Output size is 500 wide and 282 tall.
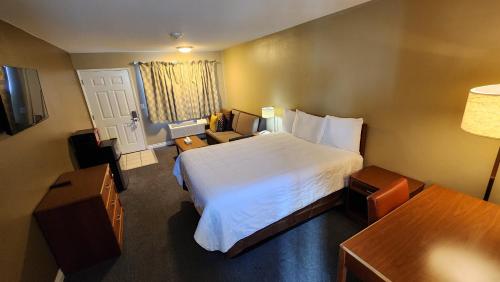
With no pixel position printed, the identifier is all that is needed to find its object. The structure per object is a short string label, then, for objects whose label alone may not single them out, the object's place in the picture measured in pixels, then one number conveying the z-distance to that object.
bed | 1.75
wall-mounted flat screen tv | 1.51
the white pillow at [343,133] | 2.47
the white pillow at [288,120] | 3.43
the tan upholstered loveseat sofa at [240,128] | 4.14
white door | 4.38
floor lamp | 1.19
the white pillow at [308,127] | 2.89
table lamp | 3.79
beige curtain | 4.83
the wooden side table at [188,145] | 3.93
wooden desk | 0.96
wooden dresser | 1.73
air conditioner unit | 5.09
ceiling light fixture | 4.07
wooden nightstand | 2.04
